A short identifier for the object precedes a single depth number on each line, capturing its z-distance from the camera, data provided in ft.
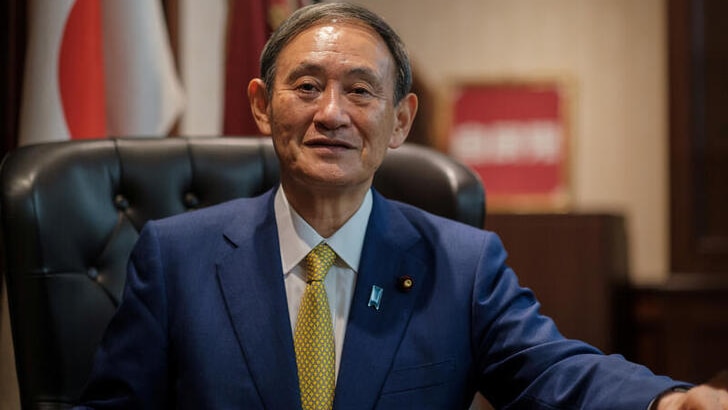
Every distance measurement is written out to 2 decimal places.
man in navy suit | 12.86
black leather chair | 13.37
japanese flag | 15.46
